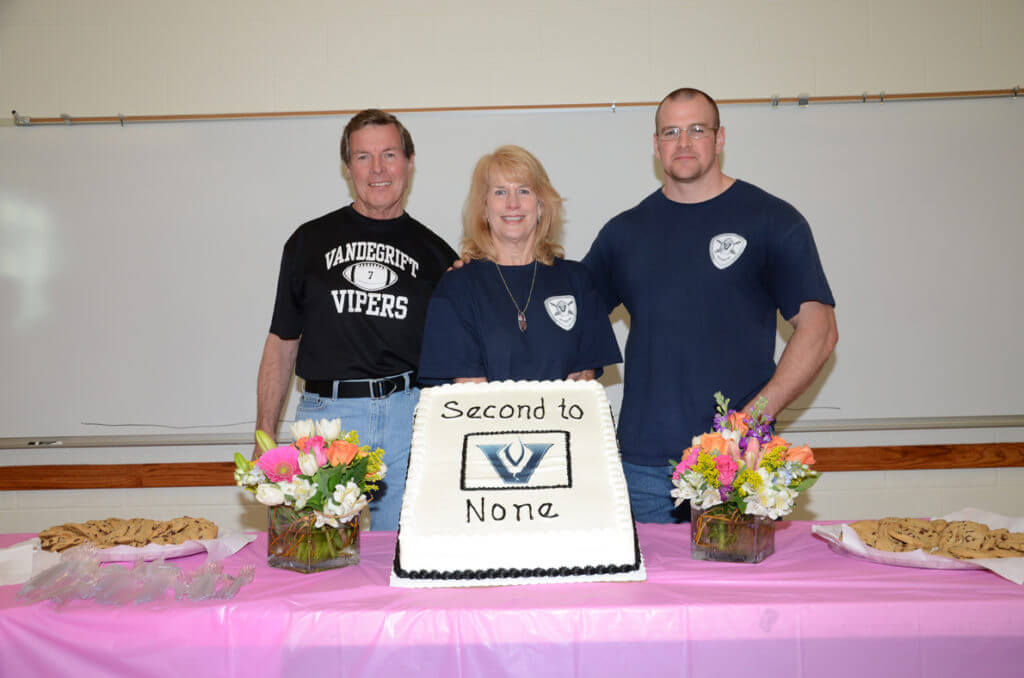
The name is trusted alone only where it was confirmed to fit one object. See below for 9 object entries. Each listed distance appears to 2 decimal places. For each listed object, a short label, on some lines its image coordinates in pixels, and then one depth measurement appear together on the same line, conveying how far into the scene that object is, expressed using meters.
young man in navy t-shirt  2.23
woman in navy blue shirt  2.08
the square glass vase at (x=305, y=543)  1.58
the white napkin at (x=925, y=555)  1.46
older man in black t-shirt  2.43
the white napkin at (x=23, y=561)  1.56
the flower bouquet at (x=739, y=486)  1.53
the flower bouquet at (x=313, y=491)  1.53
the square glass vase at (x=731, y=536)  1.57
